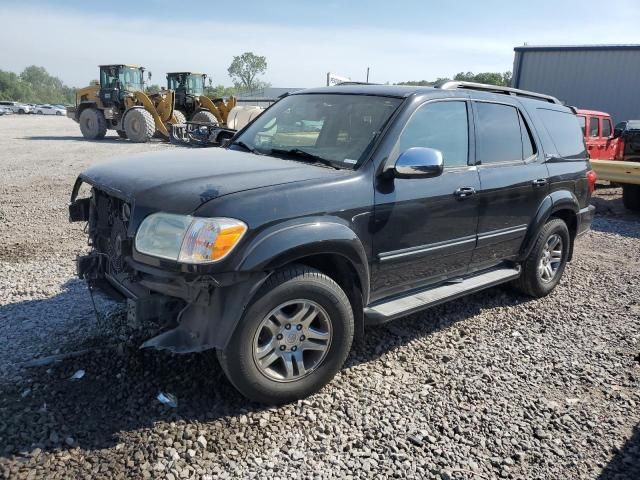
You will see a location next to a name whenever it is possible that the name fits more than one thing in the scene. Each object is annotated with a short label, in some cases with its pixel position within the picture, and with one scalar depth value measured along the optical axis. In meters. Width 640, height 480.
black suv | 2.79
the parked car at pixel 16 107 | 56.38
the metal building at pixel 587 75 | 19.75
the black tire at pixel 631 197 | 9.77
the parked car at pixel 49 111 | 60.91
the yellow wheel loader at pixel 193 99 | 21.61
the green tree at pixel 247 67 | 117.12
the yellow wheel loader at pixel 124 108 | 19.70
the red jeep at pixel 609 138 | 11.64
